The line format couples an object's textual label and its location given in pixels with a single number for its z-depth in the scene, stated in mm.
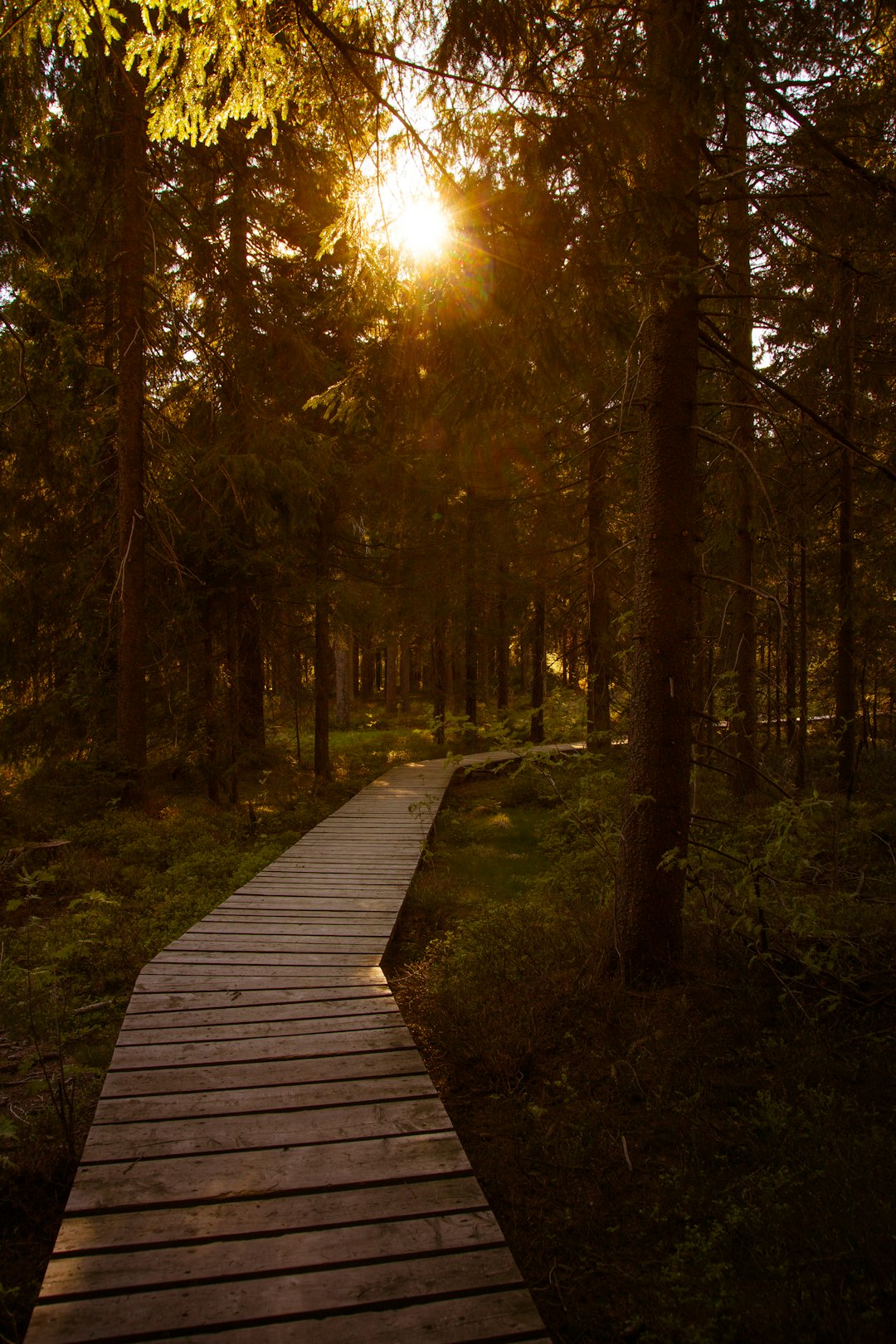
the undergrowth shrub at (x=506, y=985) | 4375
